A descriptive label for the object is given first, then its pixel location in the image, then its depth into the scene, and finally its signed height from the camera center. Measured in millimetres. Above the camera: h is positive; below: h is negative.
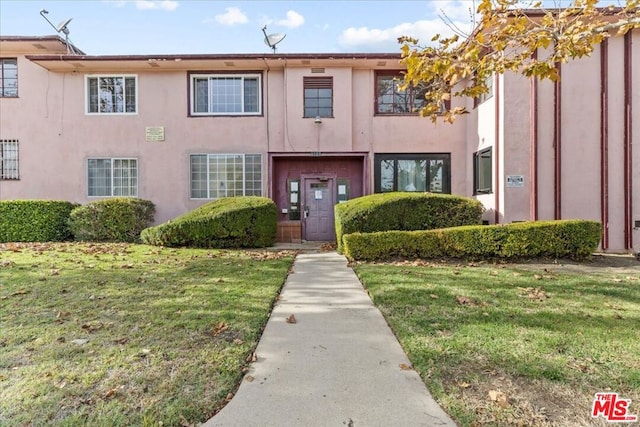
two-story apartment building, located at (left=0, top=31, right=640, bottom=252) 12438 +2793
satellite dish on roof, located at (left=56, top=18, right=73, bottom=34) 12469 +6169
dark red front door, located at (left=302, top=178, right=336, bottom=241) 13016 +153
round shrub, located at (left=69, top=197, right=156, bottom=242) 11359 -174
